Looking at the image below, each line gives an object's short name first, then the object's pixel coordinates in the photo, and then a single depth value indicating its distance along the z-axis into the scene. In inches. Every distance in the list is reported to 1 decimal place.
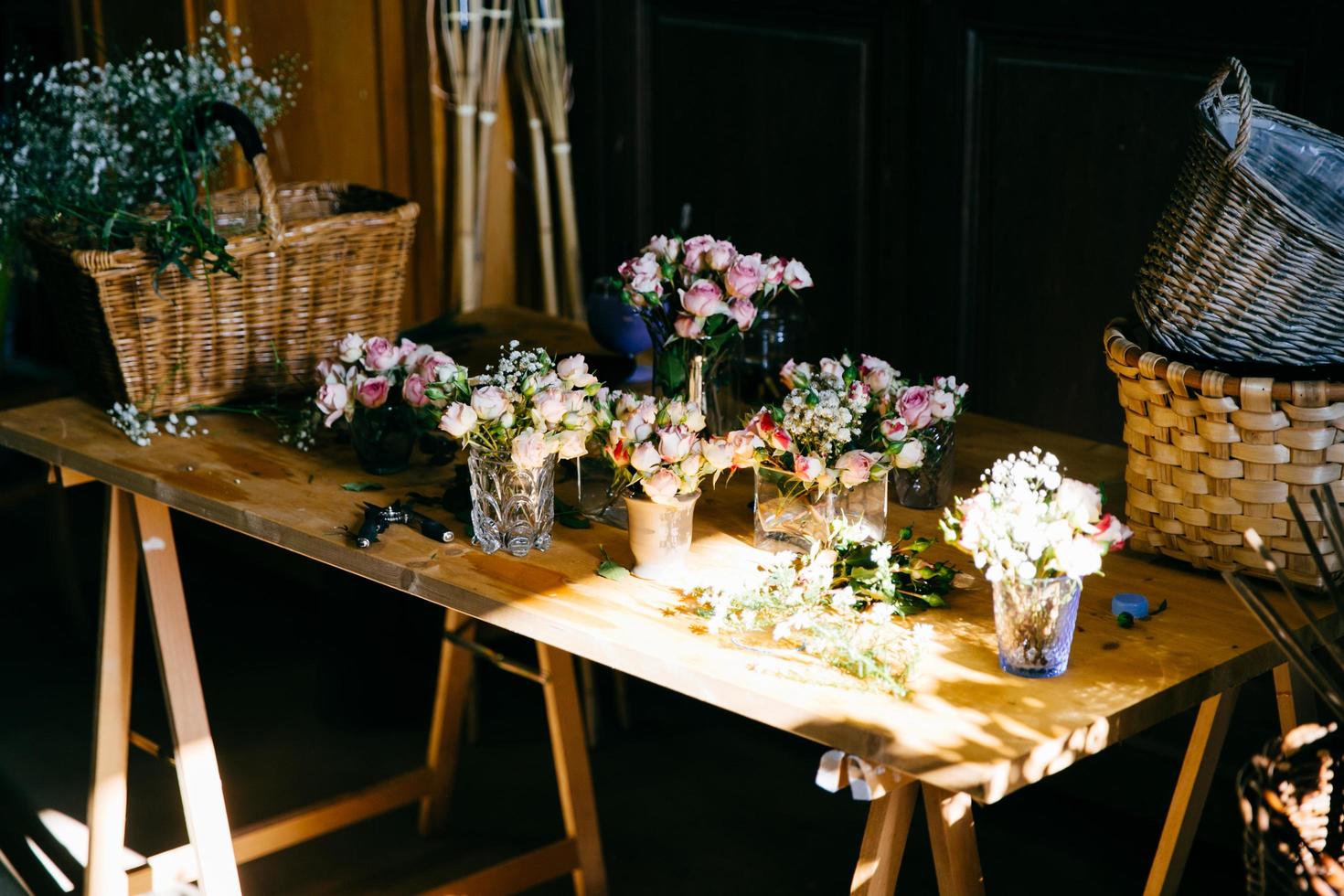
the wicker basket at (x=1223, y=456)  121.1
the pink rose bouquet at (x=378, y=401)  138.5
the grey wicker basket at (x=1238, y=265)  121.1
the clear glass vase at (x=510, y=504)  128.7
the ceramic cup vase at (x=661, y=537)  126.1
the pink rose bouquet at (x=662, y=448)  124.8
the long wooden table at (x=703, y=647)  114.6
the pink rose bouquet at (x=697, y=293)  132.3
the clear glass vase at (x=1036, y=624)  116.0
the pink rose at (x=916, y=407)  128.7
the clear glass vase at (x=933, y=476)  133.0
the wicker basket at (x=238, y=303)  146.3
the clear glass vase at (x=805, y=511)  127.3
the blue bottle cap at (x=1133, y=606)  122.1
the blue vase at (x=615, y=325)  152.6
